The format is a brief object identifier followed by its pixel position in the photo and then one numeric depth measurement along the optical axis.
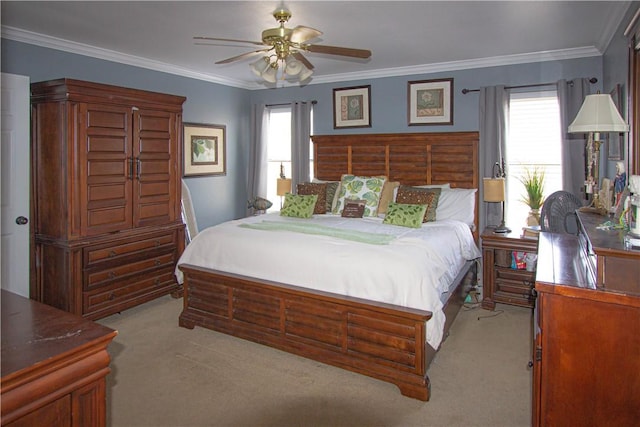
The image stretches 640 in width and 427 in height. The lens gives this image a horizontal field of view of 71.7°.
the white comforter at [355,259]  2.83
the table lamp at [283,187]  5.62
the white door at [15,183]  3.54
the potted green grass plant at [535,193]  4.44
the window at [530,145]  4.48
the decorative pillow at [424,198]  4.34
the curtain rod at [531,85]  4.23
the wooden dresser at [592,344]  1.66
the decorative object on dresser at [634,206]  1.87
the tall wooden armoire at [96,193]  3.64
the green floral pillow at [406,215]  4.01
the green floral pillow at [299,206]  4.64
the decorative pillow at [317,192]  4.91
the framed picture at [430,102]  4.97
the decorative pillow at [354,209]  4.60
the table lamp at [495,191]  4.32
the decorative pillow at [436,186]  4.78
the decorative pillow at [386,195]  4.78
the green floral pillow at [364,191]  4.66
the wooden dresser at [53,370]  0.91
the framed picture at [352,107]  5.46
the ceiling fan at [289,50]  2.82
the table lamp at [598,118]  2.59
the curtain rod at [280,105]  6.02
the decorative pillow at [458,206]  4.50
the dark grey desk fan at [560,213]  3.35
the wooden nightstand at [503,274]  4.12
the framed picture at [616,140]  3.14
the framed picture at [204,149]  5.45
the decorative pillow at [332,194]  4.99
